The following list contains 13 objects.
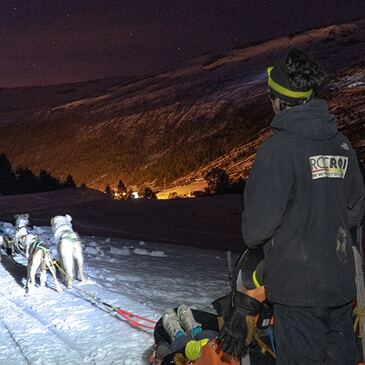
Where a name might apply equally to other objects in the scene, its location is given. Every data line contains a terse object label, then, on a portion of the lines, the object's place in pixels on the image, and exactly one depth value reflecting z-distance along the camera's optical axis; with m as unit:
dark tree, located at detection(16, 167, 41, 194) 45.72
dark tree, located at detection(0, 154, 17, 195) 45.87
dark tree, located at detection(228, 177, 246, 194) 36.04
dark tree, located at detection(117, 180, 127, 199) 52.84
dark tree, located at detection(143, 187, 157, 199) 48.68
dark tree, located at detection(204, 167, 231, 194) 37.81
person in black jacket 2.43
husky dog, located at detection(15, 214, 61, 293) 7.75
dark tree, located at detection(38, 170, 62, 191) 46.19
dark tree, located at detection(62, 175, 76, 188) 50.30
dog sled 2.69
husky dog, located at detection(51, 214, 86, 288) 7.75
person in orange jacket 3.21
